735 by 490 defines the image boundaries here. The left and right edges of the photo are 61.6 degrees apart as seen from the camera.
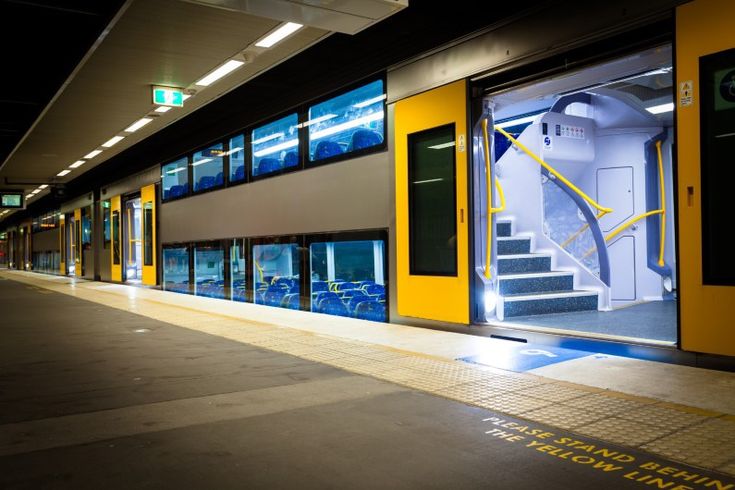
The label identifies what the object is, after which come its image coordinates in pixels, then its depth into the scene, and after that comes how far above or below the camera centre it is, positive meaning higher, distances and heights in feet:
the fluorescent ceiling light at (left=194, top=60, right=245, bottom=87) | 28.96 +8.52
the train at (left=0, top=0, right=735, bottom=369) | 15.61 +2.29
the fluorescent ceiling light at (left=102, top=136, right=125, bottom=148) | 46.83 +8.40
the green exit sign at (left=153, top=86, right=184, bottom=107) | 32.50 +8.01
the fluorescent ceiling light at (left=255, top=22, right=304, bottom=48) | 24.03 +8.52
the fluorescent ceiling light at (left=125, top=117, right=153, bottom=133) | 40.40 +8.39
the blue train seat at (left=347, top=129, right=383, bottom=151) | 27.91 +4.81
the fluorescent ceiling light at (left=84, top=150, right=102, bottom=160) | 53.31 +8.39
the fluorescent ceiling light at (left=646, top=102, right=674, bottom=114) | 32.08 +6.73
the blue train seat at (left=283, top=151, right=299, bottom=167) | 33.68 +4.73
